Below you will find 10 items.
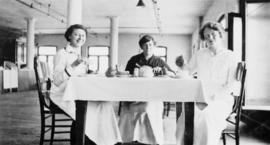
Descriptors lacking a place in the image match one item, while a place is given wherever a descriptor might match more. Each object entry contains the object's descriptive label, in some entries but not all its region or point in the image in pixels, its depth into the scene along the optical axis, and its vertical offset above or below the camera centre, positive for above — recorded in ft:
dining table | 8.50 -0.53
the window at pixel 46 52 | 71.26 +3.92
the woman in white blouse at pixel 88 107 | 10.12 -1.24
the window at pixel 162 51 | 67.92 +4.07
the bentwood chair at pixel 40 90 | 10.55 -0.72
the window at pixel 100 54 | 70.24 +3.44
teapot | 9.64 -0.07
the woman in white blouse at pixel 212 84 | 9.35 -0.44
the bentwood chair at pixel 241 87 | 9.83 -0.54
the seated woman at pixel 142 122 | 11.21 -1.91
